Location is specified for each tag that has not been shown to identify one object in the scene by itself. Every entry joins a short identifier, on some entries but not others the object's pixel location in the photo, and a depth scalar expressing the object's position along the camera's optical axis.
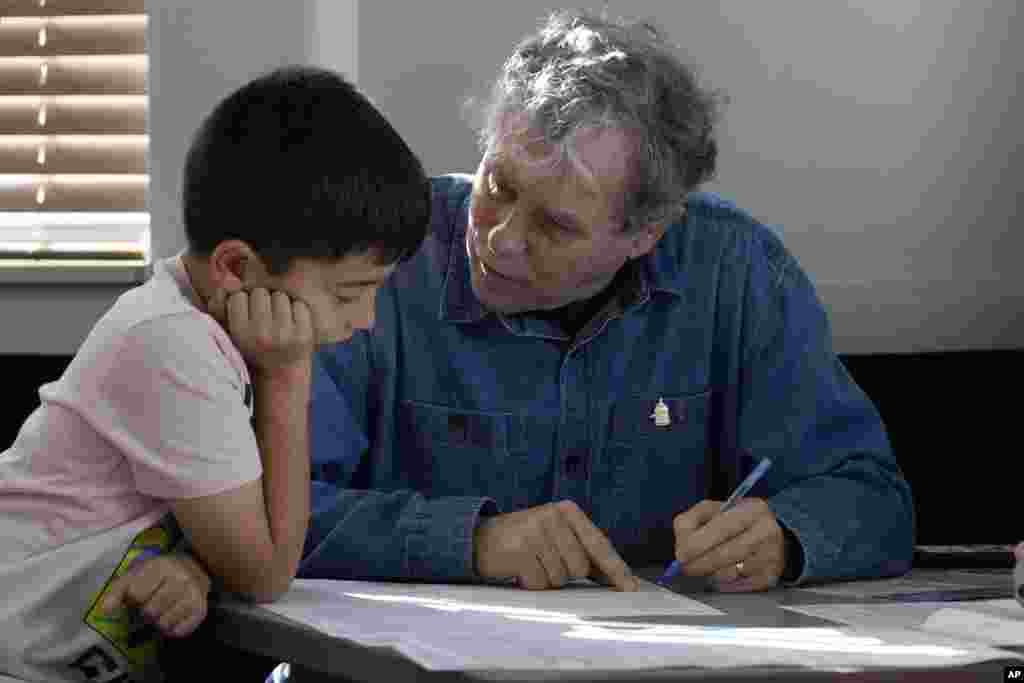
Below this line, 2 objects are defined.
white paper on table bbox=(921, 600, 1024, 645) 2.60
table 2.39
